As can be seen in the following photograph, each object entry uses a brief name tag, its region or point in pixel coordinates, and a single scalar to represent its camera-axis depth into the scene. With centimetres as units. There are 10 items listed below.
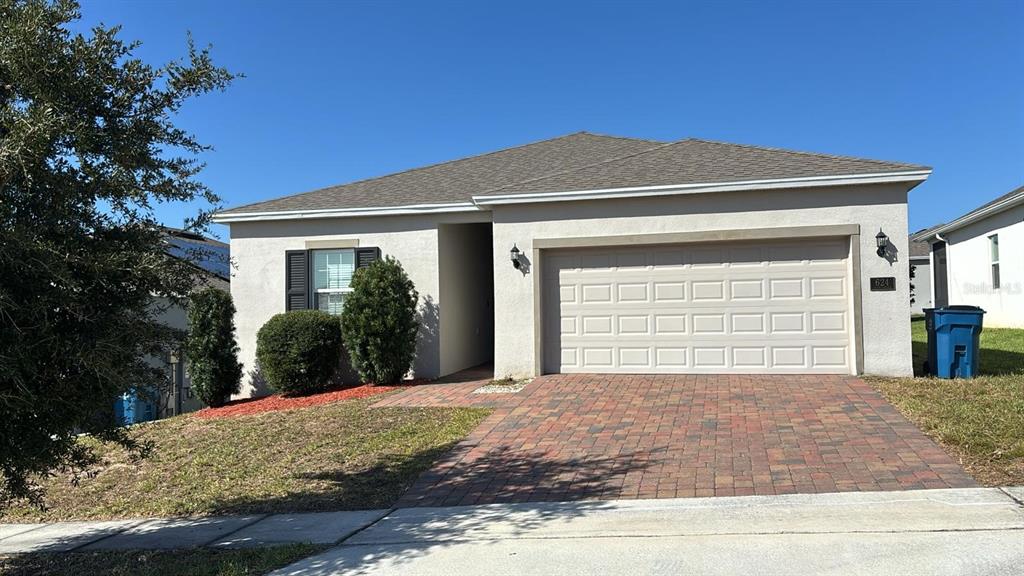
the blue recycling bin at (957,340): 1002
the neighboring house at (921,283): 3019
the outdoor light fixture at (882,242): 1038
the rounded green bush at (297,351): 1209
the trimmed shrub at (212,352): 1231
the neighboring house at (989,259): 1712
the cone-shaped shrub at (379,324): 1200
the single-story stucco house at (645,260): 1057
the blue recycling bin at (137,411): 1461
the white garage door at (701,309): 1085
